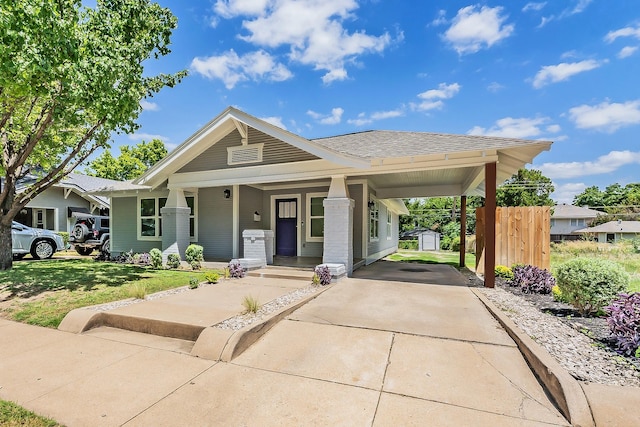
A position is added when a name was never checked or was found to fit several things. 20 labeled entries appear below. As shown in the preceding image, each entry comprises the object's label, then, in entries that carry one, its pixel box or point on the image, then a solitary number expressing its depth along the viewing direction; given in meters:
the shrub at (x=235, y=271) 8.20
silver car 12.13
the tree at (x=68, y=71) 5.24
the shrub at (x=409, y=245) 23.78
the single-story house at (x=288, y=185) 7.55
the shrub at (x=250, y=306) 4.78
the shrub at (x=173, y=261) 9.91
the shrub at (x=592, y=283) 4.50
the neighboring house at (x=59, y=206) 17.52
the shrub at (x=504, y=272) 8.04
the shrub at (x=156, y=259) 10.16
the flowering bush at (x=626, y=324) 3.16
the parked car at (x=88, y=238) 14.10
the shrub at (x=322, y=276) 7.17
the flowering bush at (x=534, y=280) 6.34
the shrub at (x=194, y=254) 9.79
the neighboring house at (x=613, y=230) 33.50
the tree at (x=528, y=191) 25.69
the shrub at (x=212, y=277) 7.38
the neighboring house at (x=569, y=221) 36.16
